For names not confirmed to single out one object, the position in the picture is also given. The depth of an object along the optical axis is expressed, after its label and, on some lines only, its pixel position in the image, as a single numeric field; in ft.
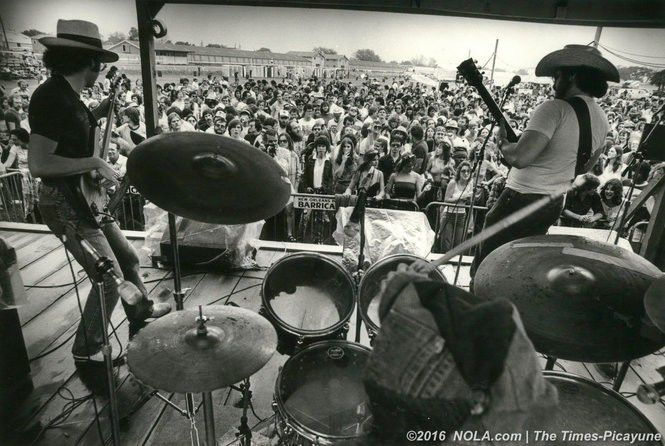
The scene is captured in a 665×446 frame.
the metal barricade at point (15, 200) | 17.33
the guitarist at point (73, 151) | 7.70
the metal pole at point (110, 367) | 5.76
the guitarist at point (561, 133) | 8.09
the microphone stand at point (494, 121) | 9.21
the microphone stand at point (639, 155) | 10.36
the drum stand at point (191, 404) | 6.02
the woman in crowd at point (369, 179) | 16.81
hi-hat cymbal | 5.25
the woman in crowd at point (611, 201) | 17.88
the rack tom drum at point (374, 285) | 7.63
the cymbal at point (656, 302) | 4.51
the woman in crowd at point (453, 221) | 16.55
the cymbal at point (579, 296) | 5.32
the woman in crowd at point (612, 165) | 22.11
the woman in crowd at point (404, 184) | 17.02
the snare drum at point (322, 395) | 5.67
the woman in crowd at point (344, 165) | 19.57
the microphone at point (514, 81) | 8.86
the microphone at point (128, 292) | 4.89
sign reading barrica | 16.24
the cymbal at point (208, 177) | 5.74
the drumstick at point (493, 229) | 3.29
